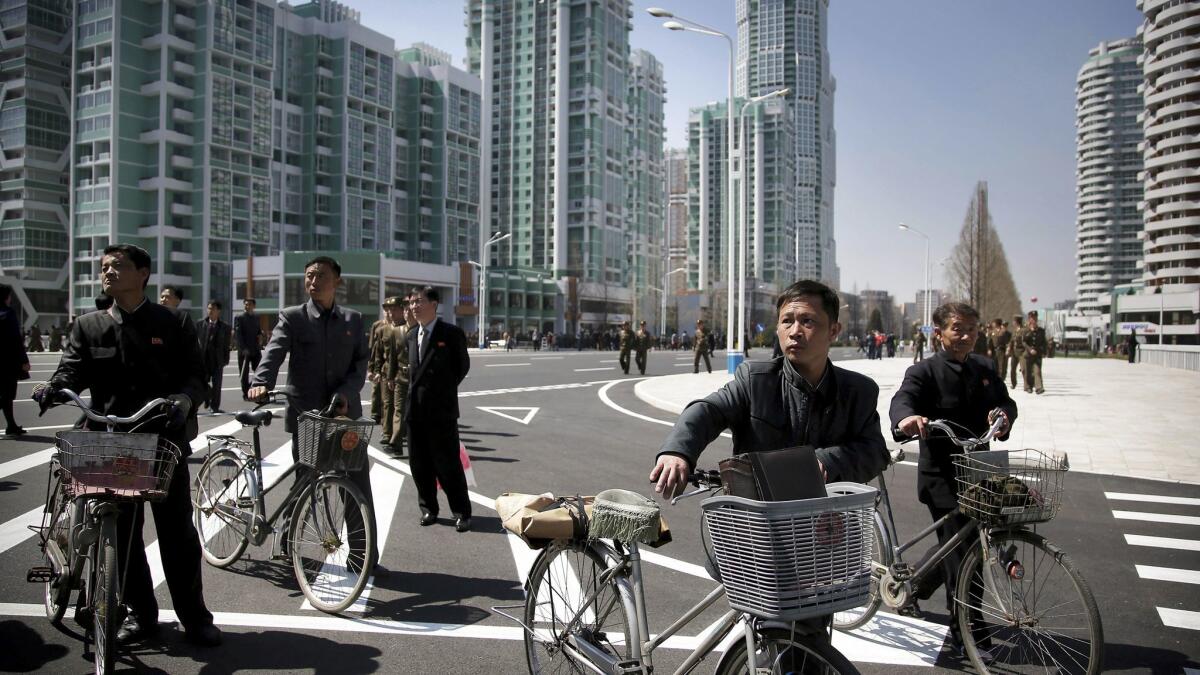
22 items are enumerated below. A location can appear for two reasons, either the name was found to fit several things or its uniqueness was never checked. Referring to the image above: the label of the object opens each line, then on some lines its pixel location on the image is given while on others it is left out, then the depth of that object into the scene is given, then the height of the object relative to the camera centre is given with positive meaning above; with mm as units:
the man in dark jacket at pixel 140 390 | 4066 -275
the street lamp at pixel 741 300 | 24891 +1316
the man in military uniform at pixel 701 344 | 30578 -108
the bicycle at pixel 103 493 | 3488 -692
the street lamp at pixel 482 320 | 64875 +1676
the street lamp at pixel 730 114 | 22500 +6933
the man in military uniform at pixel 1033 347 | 20547 -113
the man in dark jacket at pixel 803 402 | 2912 -228
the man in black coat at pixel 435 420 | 6617 -682
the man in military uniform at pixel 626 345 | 29797 -158
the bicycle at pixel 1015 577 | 3320 -1038
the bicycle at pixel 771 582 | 2104 -682
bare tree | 56969 +6110
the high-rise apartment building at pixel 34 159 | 73812 +17126
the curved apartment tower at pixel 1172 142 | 80188 +21658
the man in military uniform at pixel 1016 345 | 22005 -72
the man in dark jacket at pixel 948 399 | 4203 -311
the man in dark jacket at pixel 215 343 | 13422 -70
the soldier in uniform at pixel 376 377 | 11180 -550
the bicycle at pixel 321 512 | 4574 -1052
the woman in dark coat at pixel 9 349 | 10164 -145
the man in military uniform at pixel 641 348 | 30844 -279
